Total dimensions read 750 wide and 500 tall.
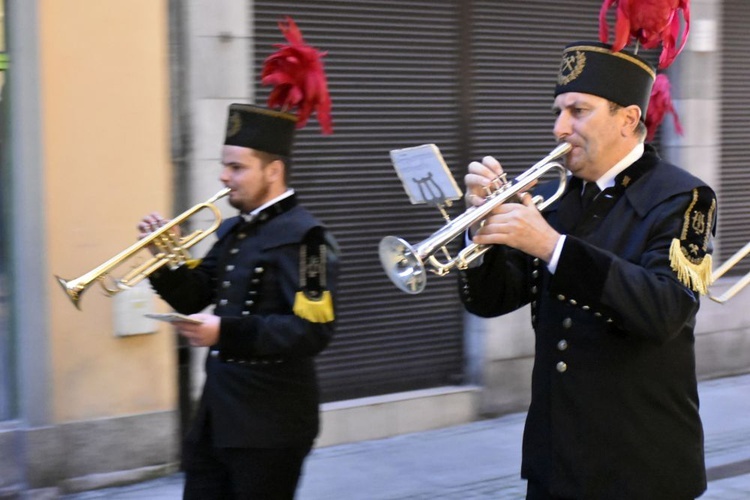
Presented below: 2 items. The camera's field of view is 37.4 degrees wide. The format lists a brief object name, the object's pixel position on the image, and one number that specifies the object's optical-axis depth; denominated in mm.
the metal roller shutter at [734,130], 9164
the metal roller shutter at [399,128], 6871
